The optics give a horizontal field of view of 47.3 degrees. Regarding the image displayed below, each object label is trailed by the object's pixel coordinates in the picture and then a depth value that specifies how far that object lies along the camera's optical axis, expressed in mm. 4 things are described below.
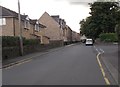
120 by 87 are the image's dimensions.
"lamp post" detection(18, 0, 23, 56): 14963
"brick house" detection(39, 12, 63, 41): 43173
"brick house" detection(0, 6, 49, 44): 22402
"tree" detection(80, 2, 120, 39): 39573
